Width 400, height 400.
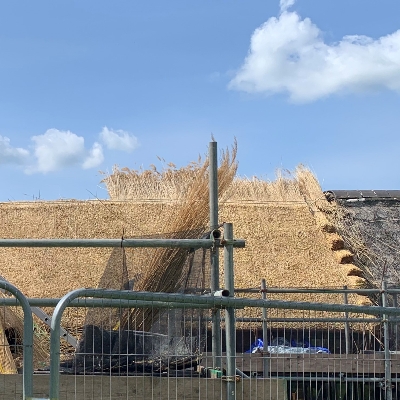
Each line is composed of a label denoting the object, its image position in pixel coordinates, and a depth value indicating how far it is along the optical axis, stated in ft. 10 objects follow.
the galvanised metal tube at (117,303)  16.26
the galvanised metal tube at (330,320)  24.86
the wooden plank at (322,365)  22.99
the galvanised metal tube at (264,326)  22.17
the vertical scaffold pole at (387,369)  22.72
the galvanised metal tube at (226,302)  15.08
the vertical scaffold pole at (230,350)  17.21
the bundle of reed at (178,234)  19.05
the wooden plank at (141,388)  16.81
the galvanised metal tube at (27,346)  13.89
